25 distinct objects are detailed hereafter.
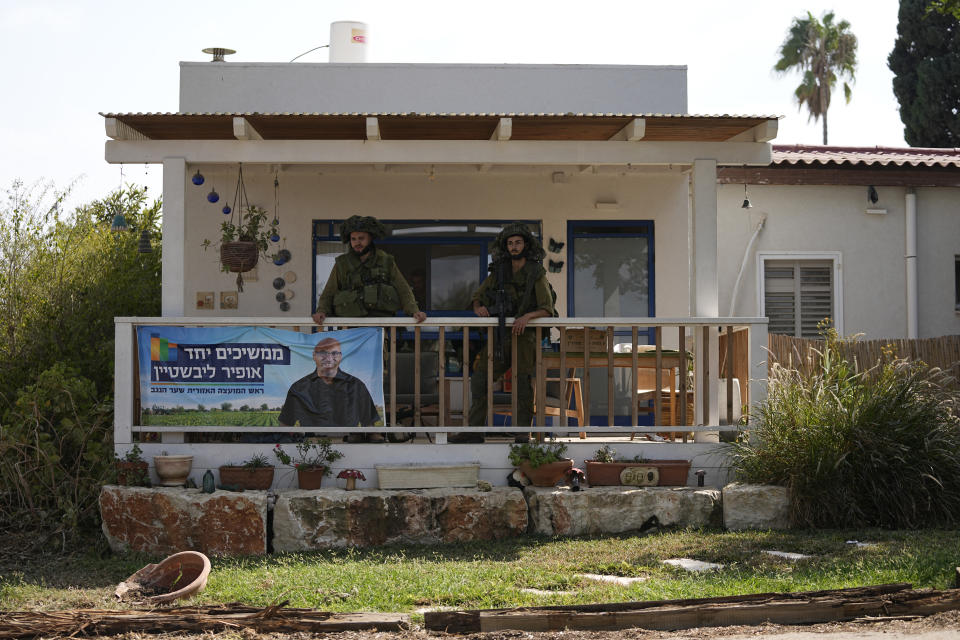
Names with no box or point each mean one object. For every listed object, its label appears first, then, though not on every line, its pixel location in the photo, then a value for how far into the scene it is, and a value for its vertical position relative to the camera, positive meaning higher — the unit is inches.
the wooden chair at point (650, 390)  424.2 -14.2
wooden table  362.0 -2.0
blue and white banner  353.7 -7.8
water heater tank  495.5 +144.0
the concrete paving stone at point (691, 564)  275.4 -54.8
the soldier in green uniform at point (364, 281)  367.6 +25.3
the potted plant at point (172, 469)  340.5 -36.3
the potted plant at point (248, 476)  342.0 -38.7
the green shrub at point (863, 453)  321.7 -30.3
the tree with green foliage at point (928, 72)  968.9 +257.3
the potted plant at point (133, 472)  341.7 -37.5
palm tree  1461.6 +411.9
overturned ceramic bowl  266.1 -56.7
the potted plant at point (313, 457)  344.4 -33.5
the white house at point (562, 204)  363.6 +67.3
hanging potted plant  410.9 +48.1
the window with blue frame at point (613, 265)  469.4 +39.1
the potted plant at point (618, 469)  349.7 -37.4
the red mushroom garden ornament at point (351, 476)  344.2 -39.1
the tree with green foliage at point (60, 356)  355.6 -0.6
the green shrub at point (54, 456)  353.1 -34.0
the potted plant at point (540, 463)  343.9 -34.8
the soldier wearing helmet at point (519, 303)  360.2 +17.6
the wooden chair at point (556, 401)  378.9 -17.1
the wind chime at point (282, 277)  459.8 +33.4
